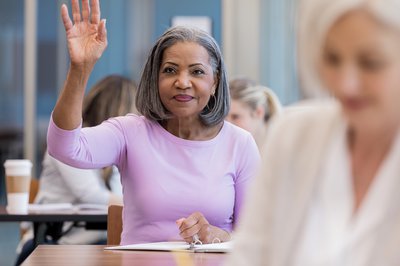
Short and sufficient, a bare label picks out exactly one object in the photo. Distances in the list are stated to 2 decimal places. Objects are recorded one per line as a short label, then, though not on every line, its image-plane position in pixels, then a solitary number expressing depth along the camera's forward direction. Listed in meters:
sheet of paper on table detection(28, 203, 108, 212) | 5.49
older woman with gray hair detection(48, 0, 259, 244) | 3.53
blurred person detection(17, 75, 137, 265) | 5.72
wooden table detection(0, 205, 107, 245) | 5.15
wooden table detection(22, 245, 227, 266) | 2.91
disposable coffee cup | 5.32
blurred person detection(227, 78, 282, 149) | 6.15
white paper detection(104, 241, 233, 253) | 3.21
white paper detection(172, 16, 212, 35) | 9.08
